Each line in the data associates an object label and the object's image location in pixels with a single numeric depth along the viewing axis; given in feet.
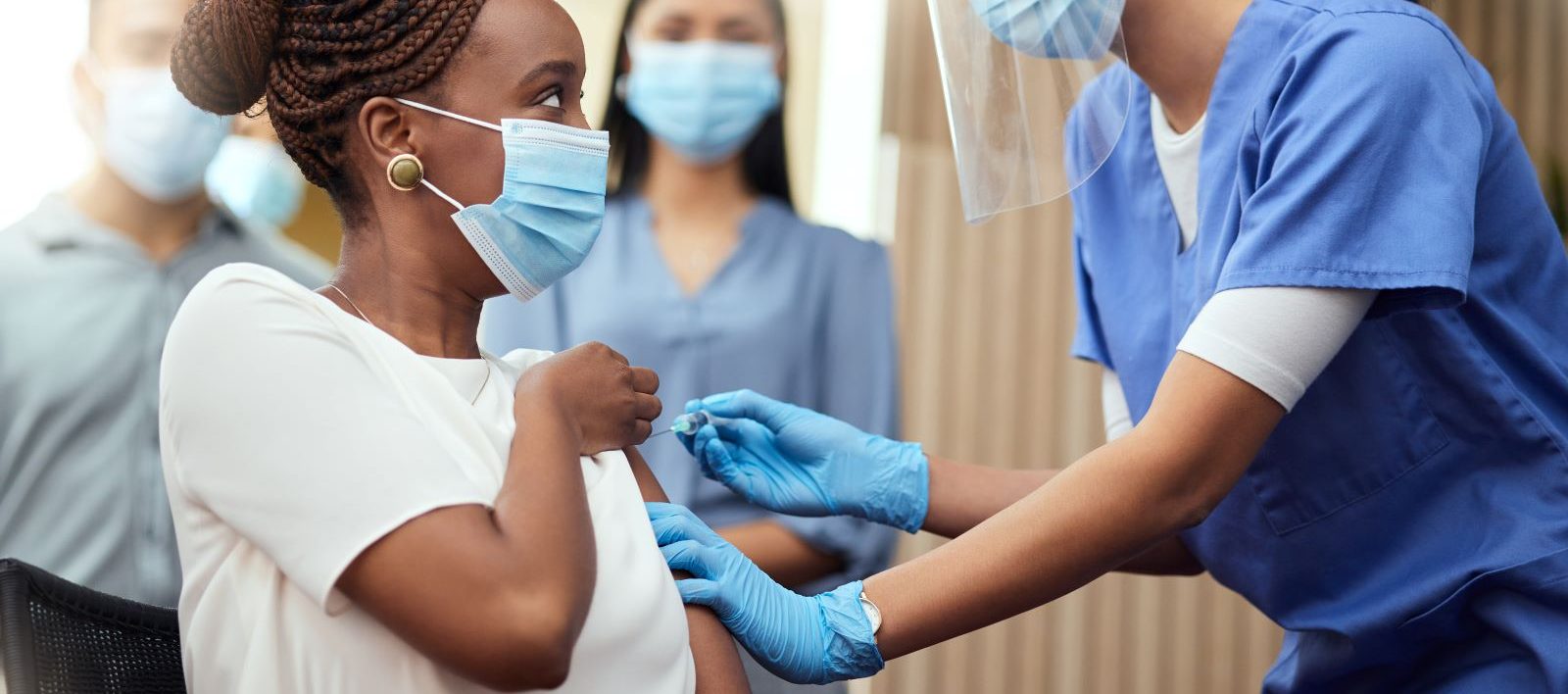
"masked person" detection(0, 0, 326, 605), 6.69
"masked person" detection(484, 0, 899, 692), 6.79
